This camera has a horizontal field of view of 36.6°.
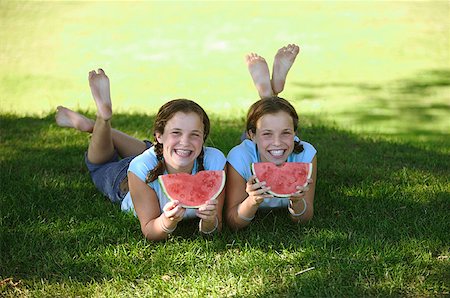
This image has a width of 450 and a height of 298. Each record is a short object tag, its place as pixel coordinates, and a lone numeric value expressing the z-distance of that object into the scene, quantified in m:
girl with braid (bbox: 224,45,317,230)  4.41
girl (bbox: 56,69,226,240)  4.16
